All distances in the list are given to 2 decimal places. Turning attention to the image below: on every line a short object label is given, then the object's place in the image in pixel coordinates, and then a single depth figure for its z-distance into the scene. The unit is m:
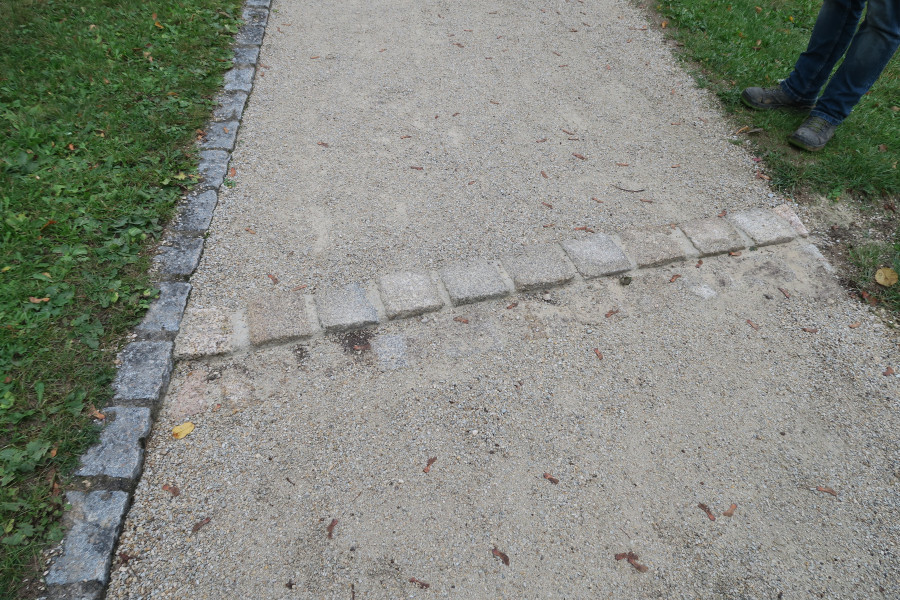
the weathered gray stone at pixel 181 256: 2.96
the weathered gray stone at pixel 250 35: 4.68
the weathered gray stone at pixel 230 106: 3.95
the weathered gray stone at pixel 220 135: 3.71
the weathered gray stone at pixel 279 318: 2.72
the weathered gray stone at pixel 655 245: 3.23
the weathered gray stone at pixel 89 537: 1.93
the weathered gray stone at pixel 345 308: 2.81
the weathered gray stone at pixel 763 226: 3.39
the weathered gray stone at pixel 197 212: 3.20
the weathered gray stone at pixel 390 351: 2.69
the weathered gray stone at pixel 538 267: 3.06
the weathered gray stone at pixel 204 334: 2.64
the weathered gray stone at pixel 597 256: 3.16
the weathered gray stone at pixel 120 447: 2.20
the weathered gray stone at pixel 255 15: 4.96
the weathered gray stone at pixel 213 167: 3.46
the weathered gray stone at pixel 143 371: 2.43
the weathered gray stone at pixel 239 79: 4.21
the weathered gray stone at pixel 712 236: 3.32
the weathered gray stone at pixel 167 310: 2.69
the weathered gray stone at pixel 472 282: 2.97
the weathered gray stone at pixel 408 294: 2.89
